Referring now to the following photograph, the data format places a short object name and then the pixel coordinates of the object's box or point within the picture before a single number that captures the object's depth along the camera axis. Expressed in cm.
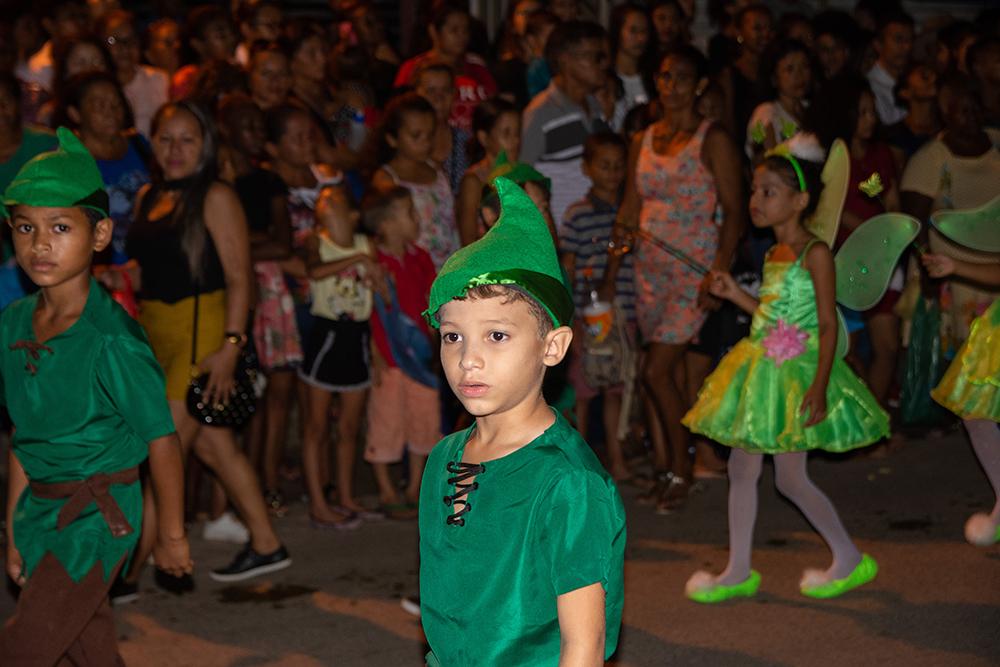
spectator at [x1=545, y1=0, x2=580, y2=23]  916
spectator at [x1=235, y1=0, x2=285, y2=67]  889
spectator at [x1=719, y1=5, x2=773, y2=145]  862
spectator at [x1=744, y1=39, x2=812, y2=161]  768
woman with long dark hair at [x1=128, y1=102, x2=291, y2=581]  539
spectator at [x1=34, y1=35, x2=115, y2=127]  733
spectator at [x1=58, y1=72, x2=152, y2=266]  632
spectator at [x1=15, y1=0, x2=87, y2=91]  840
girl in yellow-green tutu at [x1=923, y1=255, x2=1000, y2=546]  560
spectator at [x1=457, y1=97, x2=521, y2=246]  650
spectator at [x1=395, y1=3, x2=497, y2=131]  822
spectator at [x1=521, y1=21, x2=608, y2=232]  734
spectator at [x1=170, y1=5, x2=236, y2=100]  846
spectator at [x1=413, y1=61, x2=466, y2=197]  745
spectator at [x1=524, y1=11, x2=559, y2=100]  838
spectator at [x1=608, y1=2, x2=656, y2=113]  845
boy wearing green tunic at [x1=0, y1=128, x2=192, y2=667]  381
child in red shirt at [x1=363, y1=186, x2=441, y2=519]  645
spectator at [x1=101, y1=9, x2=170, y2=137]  820
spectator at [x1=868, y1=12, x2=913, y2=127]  972
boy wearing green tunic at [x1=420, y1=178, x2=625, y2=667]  271
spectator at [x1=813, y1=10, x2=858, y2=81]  926
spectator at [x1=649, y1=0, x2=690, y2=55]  923
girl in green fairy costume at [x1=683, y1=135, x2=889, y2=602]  528
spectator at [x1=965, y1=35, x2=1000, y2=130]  909
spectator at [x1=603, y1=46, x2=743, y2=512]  662
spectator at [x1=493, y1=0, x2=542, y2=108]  883
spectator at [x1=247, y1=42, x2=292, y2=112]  747
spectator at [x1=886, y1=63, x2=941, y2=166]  891
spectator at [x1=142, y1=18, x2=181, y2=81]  873
